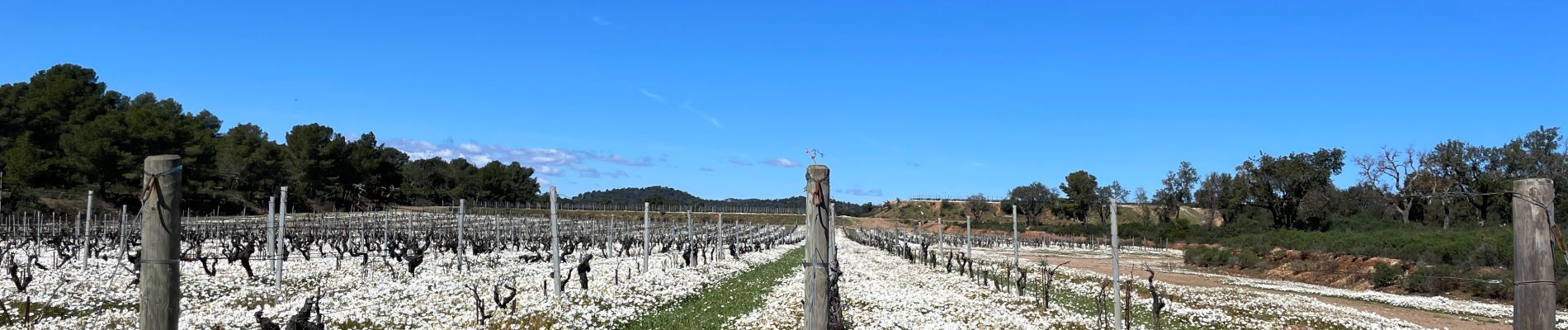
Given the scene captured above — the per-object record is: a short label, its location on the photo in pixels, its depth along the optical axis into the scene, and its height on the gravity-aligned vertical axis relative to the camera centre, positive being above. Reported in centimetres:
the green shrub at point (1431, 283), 3056 -217
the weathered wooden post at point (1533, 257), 652 -26
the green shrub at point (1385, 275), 3334 -205
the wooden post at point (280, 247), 1931 -84
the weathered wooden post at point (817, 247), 689 -25
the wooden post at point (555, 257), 1781 -90
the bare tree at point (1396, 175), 7475 +362
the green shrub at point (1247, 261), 4684 -223
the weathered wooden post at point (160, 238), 557 -19
